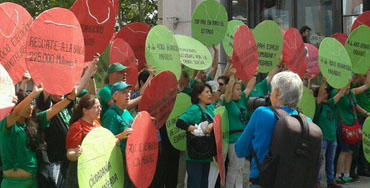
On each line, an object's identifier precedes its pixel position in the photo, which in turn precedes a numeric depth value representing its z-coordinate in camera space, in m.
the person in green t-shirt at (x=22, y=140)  4.95
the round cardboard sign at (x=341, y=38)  9.12
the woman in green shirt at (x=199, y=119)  6.74
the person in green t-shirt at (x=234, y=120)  7.24
